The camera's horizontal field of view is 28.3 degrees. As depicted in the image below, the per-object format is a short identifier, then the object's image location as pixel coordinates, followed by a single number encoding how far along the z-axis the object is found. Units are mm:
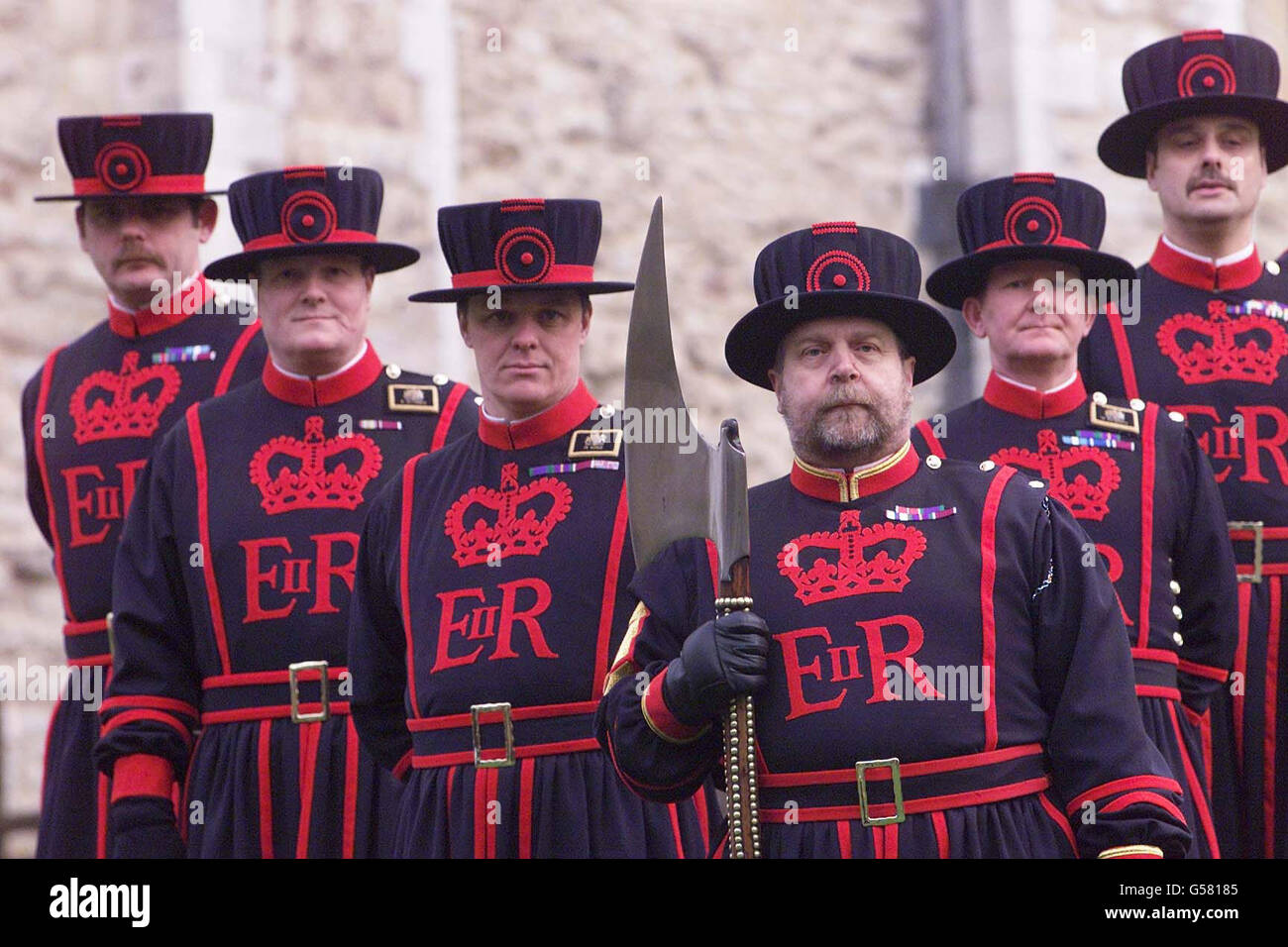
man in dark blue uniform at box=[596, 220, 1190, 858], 5145
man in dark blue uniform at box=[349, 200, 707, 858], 6086
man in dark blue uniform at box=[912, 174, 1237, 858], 6473
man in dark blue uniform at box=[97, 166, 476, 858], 6613
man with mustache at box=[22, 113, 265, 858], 7266
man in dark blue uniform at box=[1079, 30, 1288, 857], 6848
